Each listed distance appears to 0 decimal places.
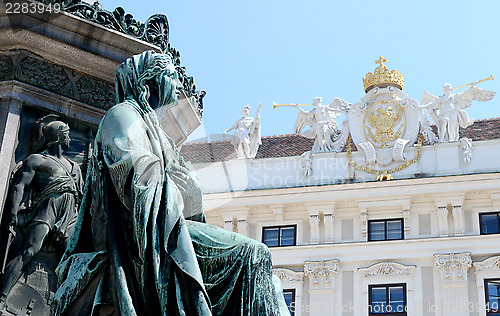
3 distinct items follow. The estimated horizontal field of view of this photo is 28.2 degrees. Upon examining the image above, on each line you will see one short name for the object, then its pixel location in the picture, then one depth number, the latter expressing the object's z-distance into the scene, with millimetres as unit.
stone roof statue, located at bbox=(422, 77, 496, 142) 26719
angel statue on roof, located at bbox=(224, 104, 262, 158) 27891
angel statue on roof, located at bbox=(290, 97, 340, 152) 27719
